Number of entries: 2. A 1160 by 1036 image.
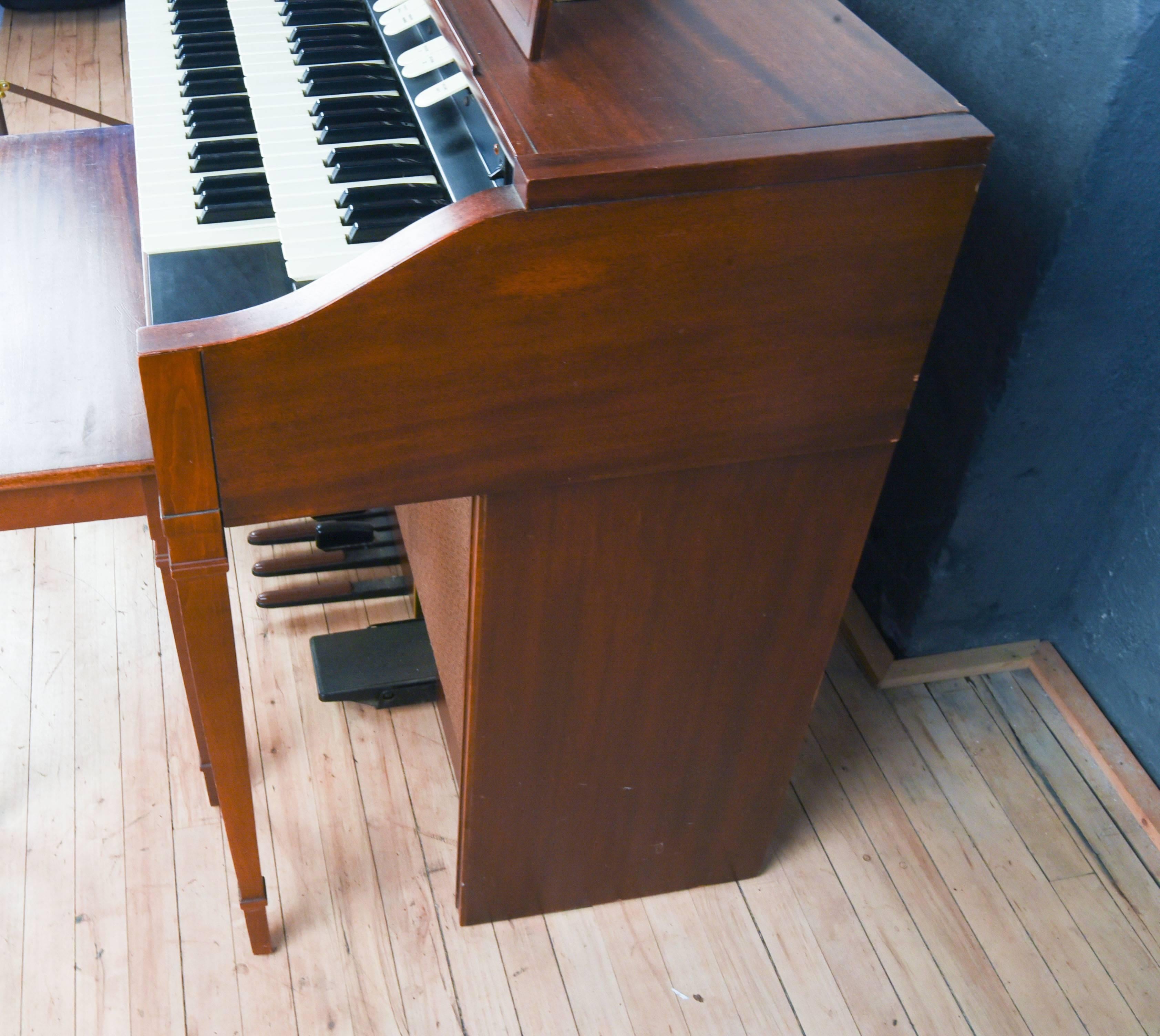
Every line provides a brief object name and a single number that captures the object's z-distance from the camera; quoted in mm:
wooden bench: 1062
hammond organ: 882
